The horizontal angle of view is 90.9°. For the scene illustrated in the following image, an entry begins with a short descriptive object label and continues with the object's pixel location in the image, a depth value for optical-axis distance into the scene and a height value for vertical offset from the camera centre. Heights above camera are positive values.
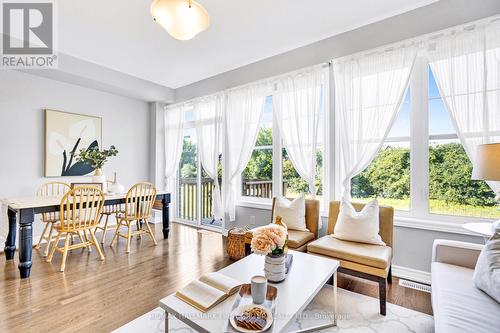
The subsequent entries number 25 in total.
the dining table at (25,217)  2.53 -0.54
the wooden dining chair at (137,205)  3.46 -0.55
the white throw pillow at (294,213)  2.99 -0.57
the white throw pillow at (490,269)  1.43 -0.63
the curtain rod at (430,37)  2.22 +1.30
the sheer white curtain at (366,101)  2.62 +0.75
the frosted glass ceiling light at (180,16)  1.77 +1.14
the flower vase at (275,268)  1.63 -0.67
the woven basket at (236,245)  3.09 -0.98
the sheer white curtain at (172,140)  5.03 +0.58
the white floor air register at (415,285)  2.37 -1.18
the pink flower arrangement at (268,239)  1.52 -0.45
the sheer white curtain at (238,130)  3.82 +0.60
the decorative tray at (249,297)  1.34 -0.75
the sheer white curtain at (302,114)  3.19 +0.72
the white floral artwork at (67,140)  3.83 +0.46
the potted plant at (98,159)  3.45 +0.12
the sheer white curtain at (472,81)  2.17 +0.79
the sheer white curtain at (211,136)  4.27 +0.57
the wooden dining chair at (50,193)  3.21 -0.38
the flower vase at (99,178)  3.52 -0.15
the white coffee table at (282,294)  1.23 -0.76
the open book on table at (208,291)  1.35 -0.73
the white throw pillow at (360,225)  2.39 -0.58
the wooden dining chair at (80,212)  2.78 -0.54
